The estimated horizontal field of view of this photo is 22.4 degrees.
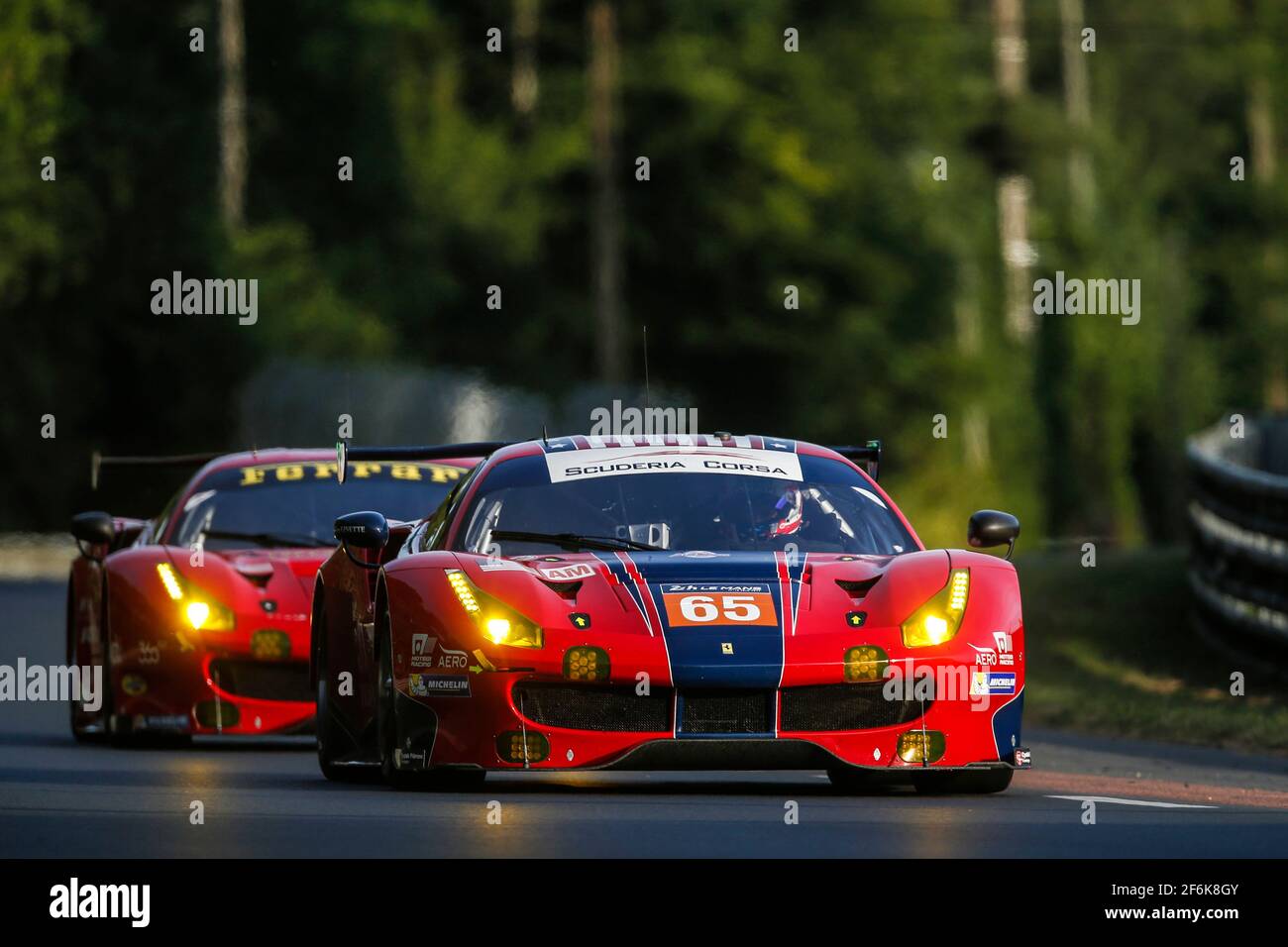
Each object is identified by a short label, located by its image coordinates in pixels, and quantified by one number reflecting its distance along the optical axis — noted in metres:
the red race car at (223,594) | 14.75
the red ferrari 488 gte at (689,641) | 10.41
